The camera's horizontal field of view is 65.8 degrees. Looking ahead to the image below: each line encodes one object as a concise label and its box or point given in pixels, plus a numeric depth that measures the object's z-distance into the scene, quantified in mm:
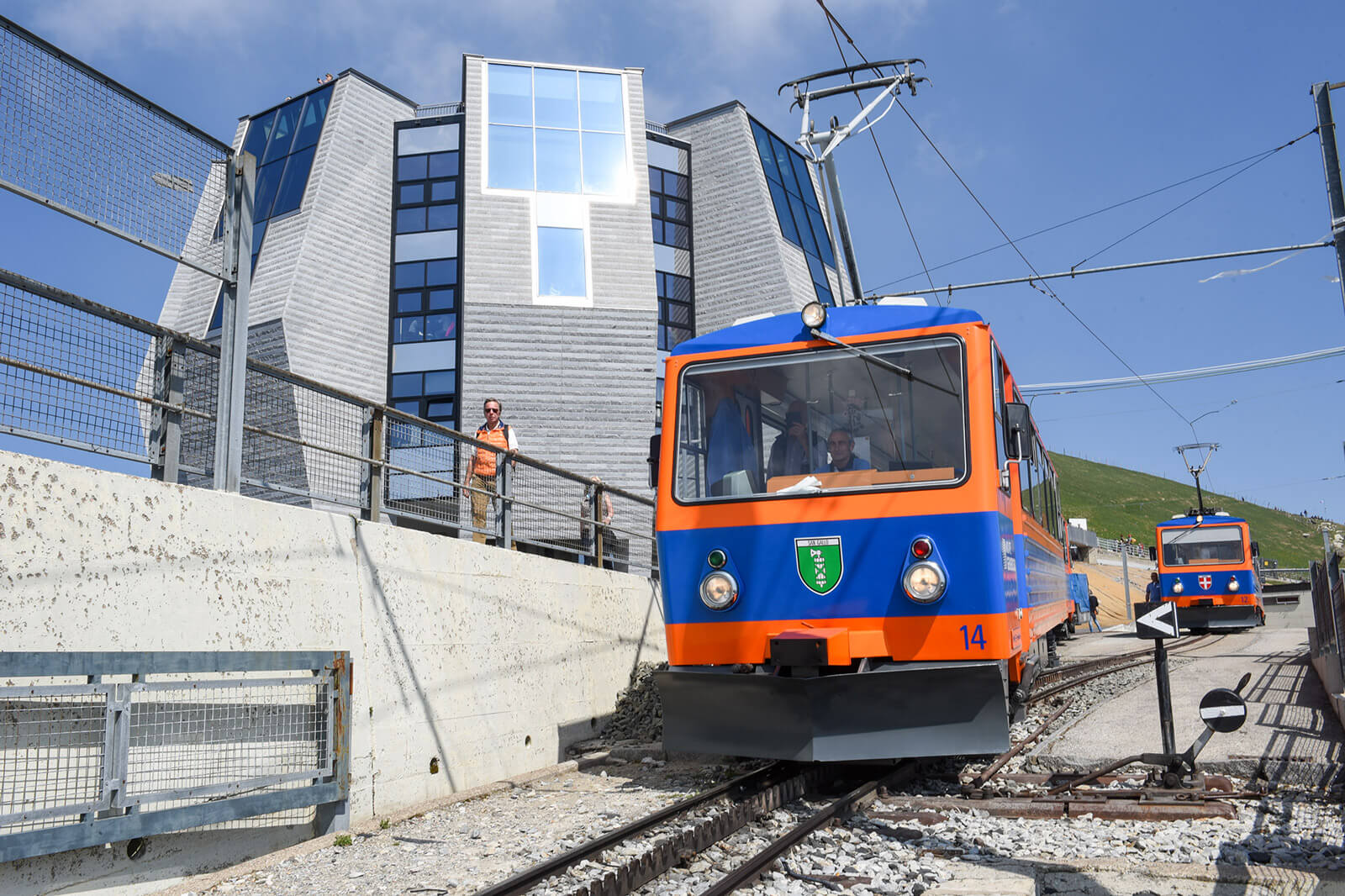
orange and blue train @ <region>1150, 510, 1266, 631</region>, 24984
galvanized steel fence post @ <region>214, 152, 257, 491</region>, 5961
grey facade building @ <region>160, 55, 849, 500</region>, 22516
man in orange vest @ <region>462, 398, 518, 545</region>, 9359
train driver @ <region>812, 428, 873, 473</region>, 7332
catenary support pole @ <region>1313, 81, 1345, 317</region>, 10312
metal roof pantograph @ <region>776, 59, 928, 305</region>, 12234
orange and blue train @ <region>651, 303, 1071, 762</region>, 6680
